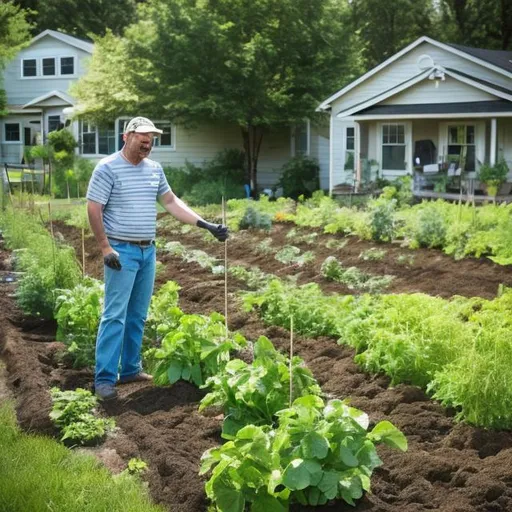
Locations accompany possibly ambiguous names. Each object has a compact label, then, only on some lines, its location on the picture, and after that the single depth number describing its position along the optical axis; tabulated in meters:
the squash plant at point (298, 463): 4.48
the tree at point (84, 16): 46.28
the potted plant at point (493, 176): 22.34
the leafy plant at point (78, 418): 5.86
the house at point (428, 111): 24.02
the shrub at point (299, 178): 28.20
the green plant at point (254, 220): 17.47
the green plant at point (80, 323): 7.76
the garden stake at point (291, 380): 5.21
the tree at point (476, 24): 42.94
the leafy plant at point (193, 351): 6.63
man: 6.77
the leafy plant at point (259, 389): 5.59
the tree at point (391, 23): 44.81
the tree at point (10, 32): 27.55
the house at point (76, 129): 31.47
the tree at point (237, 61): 26.89
